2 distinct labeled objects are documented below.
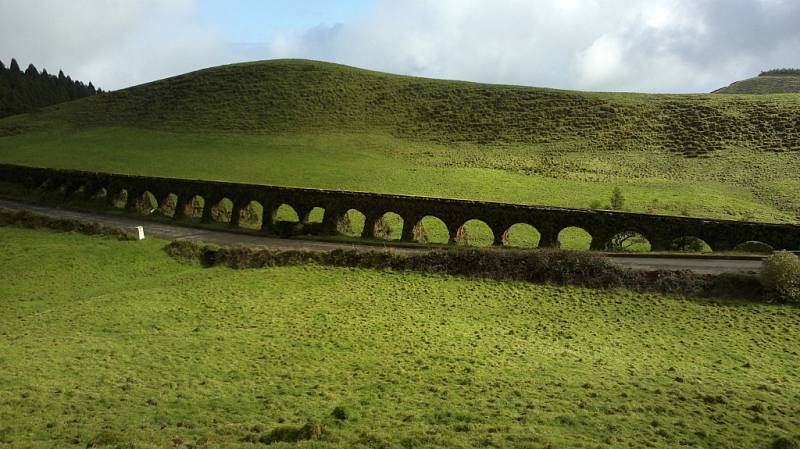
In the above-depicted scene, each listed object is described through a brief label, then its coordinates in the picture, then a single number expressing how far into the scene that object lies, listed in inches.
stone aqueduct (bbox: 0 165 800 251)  1216.2
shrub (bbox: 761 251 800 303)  958.9
